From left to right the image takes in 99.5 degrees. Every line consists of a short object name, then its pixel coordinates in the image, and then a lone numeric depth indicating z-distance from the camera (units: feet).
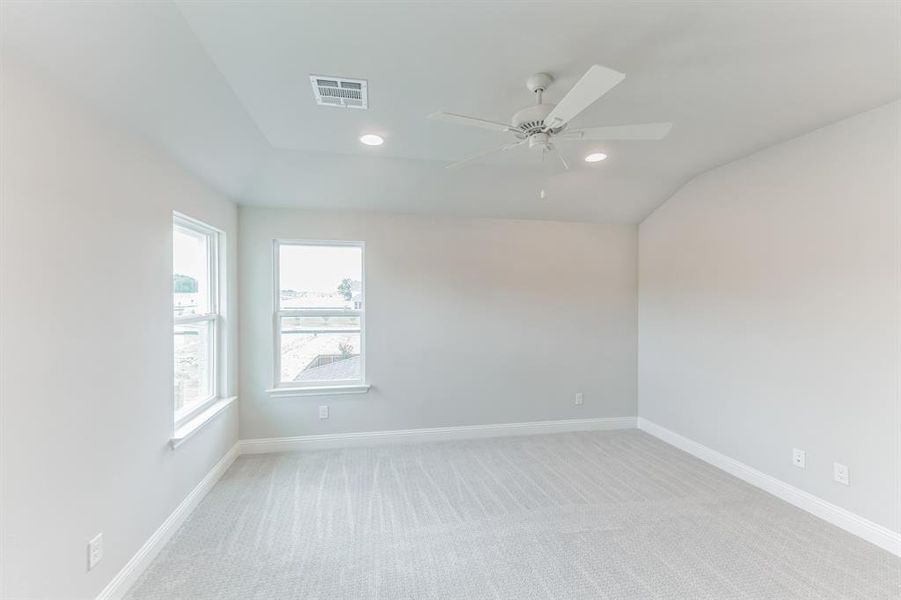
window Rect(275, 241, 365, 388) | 12.00
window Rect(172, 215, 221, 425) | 8.62
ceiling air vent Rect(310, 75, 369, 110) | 6.38
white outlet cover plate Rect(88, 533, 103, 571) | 5.43
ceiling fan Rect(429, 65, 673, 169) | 4.90
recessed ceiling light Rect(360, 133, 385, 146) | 8.55
